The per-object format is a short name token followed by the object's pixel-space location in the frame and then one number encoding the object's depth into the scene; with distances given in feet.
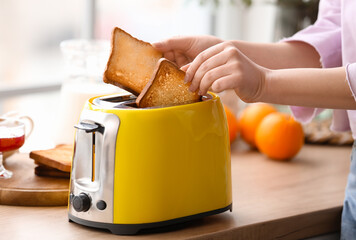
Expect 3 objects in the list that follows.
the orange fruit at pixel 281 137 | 5.73
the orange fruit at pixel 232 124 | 6.06
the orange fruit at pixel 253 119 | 6.10
